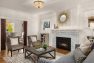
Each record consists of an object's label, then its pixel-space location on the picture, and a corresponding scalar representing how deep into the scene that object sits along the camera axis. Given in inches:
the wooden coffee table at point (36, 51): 81.9
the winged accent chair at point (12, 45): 111.8
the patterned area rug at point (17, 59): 90.9
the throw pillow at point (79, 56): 40.5
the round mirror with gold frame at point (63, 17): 143.1
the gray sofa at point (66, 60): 44.9
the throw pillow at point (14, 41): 121.4
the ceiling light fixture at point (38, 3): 92.9
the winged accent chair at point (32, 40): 145.8
